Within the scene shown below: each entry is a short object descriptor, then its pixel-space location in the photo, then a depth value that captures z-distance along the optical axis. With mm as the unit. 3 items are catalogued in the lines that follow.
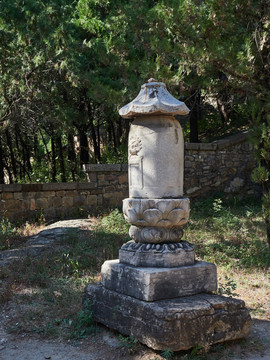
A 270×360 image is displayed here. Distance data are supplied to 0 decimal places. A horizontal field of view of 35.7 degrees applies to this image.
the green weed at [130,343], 4176
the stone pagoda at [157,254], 4215
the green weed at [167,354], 3898
